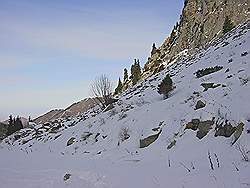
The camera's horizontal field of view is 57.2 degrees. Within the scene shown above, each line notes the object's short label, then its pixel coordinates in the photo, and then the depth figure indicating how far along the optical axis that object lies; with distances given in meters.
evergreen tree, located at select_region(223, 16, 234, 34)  26.82
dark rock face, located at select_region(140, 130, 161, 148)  6.98
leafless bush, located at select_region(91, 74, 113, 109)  20.67
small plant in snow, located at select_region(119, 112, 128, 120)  10.42
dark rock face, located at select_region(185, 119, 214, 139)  5.73
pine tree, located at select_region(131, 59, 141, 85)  46.14
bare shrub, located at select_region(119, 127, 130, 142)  8.28
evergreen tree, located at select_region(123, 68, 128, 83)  58.29
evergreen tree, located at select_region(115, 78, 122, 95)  48.78
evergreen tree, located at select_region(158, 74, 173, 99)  11.05
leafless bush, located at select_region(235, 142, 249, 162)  4.09
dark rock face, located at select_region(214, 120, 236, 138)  5.15
